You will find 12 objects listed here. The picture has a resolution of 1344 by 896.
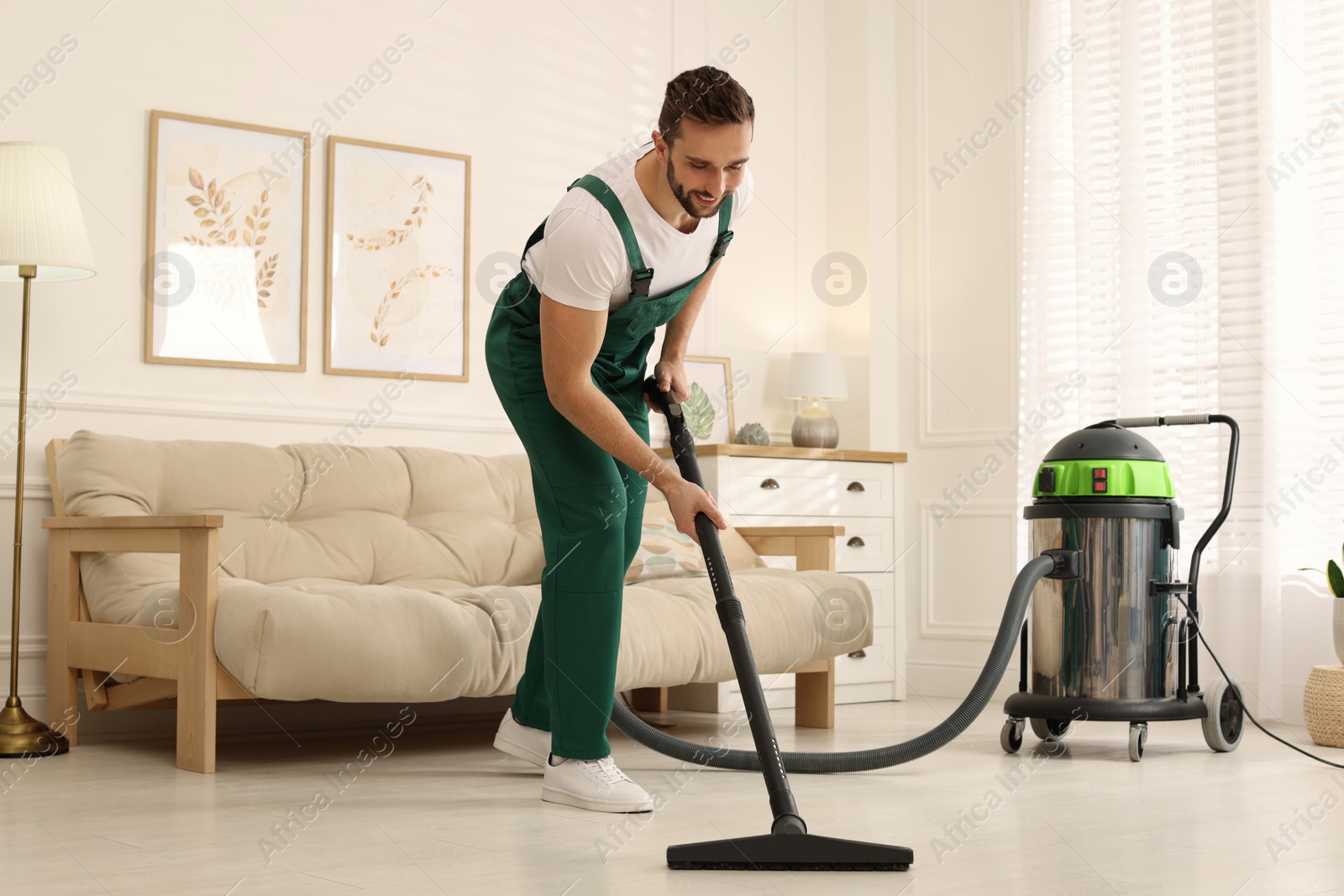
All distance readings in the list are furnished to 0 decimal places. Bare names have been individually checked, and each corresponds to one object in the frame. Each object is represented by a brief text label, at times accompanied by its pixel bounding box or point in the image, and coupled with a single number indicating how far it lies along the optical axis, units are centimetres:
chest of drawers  410
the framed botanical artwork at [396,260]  392
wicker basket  314
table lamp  455
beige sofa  262
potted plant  322
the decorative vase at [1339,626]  322
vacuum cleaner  296
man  195
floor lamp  298
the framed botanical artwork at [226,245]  364
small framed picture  448
